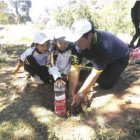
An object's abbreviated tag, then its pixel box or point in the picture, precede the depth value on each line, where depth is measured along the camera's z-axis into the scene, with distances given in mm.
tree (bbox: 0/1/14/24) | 6919
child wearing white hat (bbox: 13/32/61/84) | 2276
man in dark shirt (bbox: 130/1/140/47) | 3906
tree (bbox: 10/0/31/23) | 27690
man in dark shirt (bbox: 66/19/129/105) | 1695
